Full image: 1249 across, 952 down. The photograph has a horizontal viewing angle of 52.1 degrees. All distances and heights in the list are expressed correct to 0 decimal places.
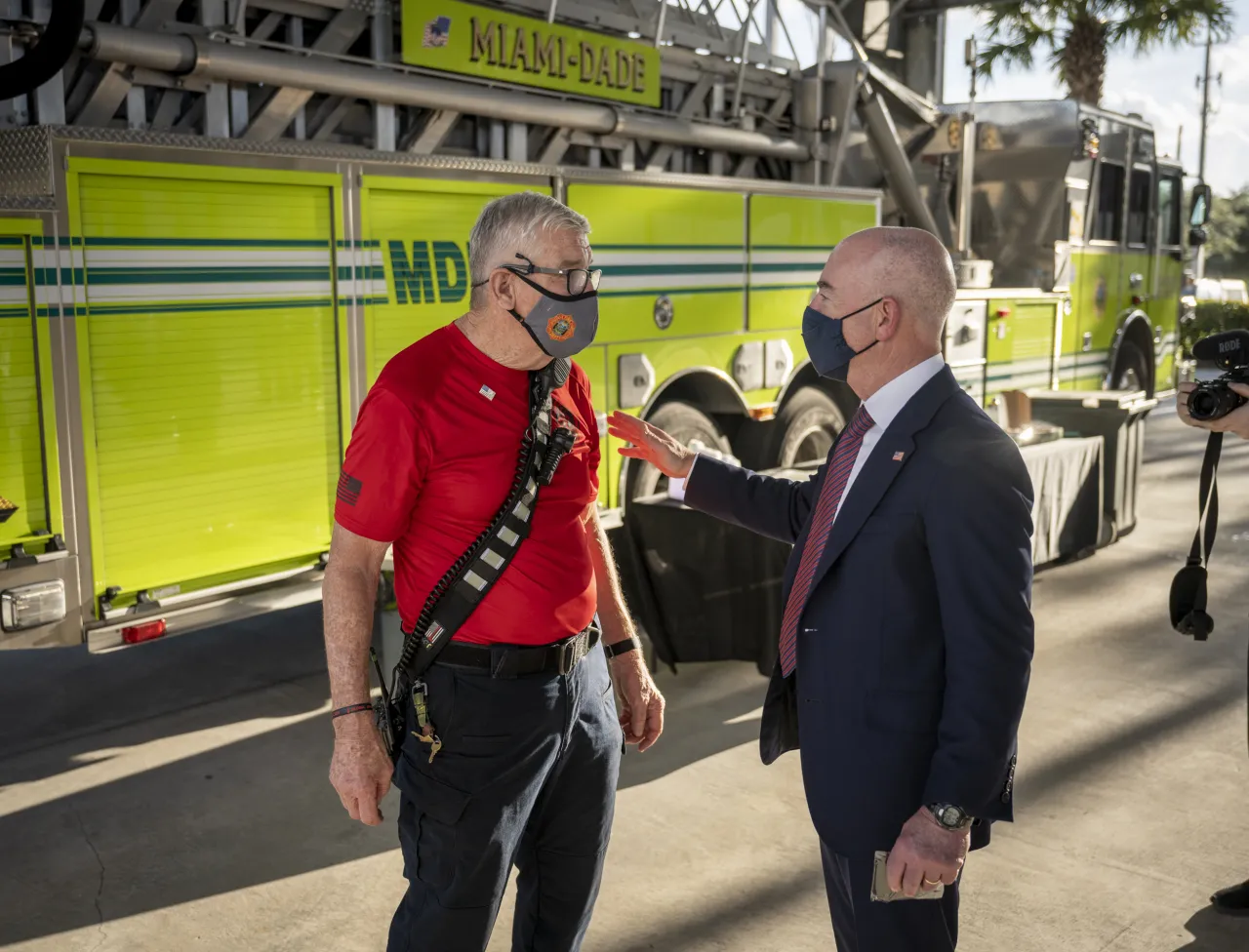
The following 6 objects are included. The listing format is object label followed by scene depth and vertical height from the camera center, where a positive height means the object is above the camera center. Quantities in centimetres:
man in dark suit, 212 -57
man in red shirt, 236 -63
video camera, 282 -22
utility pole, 4668 +648
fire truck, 423 +14
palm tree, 1891 +371
